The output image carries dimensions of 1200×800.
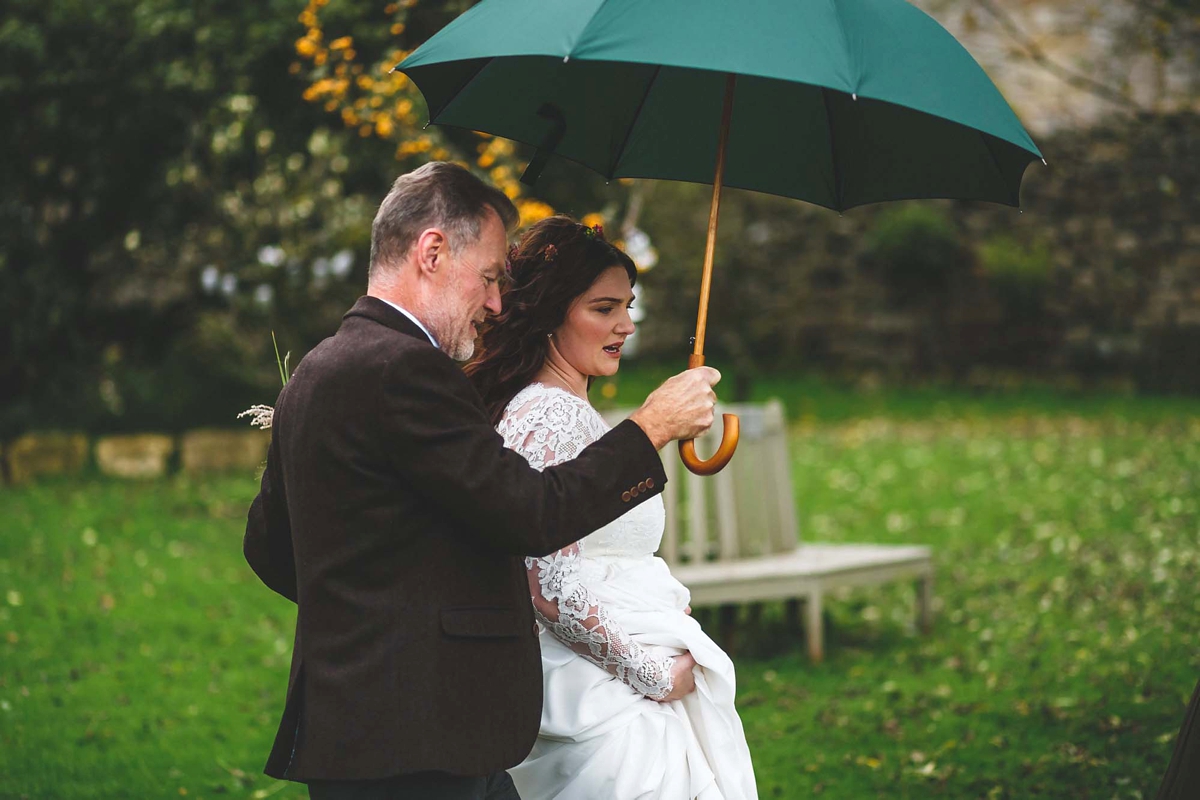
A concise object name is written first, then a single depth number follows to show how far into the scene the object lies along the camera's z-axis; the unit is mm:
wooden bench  5918
